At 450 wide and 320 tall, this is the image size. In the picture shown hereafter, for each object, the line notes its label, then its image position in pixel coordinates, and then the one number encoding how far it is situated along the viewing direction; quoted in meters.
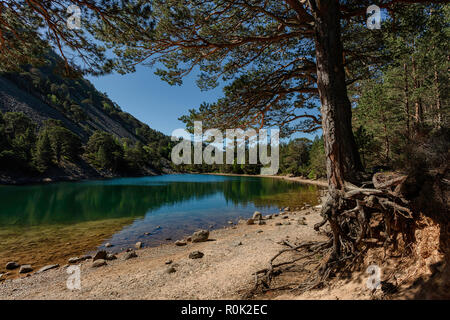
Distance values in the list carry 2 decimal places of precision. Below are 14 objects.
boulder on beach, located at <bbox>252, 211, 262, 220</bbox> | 10.52
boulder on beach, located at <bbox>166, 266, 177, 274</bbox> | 4.45
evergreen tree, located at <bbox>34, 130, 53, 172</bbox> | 35.78
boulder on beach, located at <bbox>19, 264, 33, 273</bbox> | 5.26
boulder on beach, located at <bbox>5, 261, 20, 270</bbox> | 5.47
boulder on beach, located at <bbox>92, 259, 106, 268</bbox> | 5.34
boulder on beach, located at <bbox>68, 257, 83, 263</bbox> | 5.81
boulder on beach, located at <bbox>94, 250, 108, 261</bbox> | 5.88
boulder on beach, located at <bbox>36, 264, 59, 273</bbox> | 5.24
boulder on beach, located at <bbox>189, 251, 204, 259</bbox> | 5.31
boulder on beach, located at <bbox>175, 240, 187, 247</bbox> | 7.10
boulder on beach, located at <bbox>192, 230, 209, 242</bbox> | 7.29
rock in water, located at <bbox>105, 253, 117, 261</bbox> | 5.89
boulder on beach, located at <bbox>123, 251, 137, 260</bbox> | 5.98
